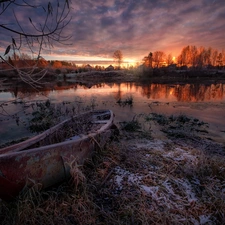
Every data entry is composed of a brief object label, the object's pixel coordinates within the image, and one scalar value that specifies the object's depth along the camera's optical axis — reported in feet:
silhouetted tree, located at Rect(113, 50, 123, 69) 208.76
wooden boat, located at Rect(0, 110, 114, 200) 7.67
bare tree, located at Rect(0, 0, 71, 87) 5.42
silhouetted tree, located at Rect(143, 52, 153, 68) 206.59
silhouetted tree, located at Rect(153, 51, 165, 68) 214.90
